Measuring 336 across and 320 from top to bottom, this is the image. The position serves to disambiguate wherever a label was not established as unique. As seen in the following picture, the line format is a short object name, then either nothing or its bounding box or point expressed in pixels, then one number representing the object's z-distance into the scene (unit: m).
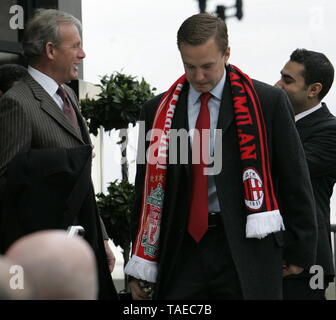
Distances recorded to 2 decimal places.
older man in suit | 6.75
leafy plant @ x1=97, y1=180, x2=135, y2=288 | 13.67
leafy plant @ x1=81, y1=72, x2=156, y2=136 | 13.87
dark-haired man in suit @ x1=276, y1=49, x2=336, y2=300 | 7.66
